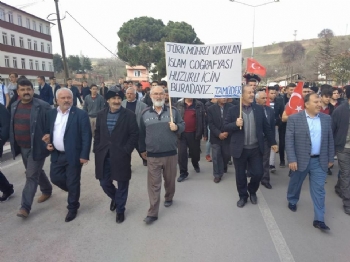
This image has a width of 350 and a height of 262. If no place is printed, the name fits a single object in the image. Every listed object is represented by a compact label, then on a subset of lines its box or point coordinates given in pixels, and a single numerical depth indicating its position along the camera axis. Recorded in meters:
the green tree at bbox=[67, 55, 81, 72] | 66.88
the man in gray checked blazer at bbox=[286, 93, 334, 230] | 3.81
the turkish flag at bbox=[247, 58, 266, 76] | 10.52
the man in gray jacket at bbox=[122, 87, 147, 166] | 6.38
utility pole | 18.81
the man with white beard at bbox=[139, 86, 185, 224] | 4.03
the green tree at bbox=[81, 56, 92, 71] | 71.12
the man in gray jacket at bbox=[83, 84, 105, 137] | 8.37
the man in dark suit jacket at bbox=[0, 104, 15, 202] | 4.55
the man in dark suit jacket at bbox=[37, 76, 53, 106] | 10.41
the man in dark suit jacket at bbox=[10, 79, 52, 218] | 4.28
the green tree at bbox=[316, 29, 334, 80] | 36.50
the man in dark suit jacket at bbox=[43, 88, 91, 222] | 4.11
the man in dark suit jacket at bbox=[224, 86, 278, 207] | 4.39
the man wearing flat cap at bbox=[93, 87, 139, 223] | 3.97
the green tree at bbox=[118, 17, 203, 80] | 40.56
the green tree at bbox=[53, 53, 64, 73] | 67.06
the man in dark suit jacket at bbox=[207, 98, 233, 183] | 5.79
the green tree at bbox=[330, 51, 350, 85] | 24.12
